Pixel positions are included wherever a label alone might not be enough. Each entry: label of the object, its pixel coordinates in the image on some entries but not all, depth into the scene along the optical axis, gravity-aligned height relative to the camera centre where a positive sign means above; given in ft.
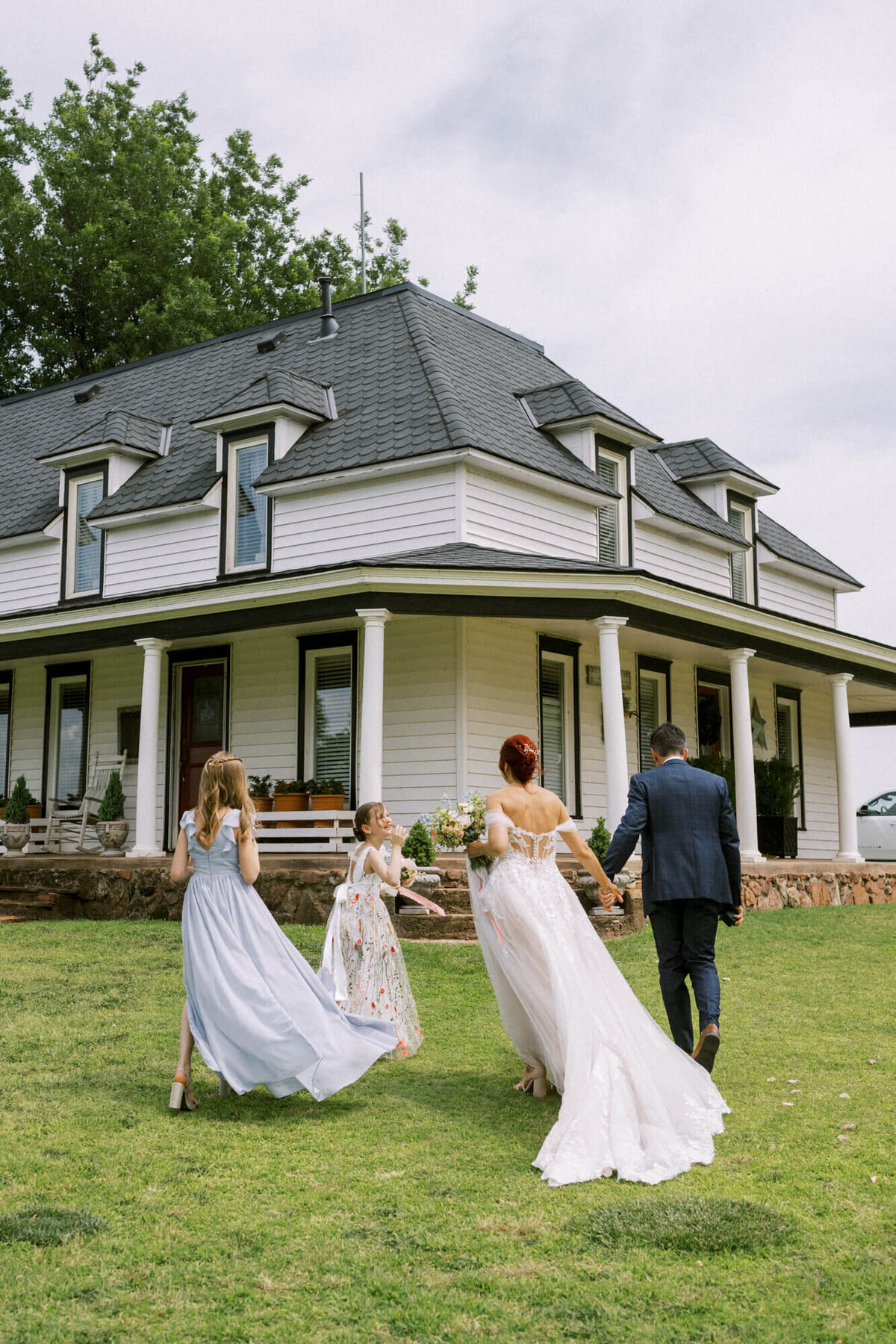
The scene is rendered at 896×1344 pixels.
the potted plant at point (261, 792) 51.96 +1.68
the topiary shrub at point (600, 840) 43.29 -0.24
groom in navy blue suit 21.83 -0.59
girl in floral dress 24.09 -2.11
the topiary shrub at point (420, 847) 42.06 -0.47
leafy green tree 111.75 +52.38
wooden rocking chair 56.80 +0.81
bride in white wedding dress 17.44 -2.86
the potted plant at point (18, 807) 59.52 +1.22
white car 80.64 -0.12
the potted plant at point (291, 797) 50.55 +1.40
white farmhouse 48.78 +9.06
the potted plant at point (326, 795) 50.01 +1.47
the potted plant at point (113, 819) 54.70 +0.62
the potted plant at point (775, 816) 59.82 +0.78
